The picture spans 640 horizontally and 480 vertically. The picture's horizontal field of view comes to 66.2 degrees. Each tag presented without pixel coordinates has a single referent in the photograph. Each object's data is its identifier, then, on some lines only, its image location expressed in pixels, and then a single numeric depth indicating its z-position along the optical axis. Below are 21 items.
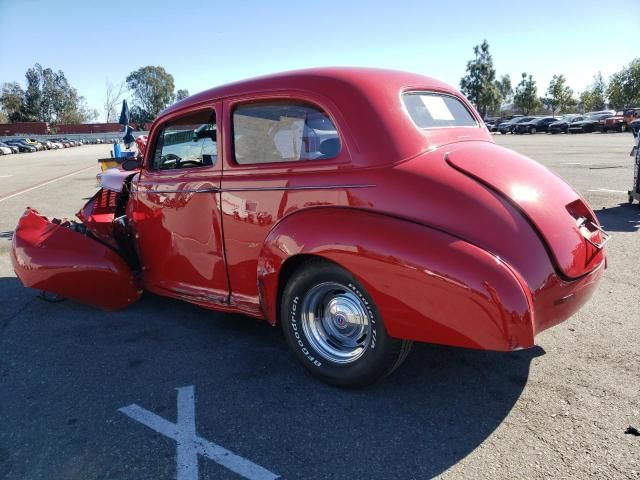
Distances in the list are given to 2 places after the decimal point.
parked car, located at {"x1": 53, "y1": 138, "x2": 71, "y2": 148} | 63.89
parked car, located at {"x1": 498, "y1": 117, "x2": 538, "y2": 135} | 47.19
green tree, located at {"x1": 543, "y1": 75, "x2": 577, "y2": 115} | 77.44
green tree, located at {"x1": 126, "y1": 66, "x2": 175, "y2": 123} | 102.53
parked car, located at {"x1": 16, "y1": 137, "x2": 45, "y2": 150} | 54.00
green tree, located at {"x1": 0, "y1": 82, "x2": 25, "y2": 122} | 100.25
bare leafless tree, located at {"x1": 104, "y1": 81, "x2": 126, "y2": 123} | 110.94
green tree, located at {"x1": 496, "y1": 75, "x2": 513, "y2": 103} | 96.45
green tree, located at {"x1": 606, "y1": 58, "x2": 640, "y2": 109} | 66.69
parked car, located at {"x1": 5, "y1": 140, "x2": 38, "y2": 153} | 51.91
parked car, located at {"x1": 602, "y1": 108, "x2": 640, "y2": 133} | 36.06
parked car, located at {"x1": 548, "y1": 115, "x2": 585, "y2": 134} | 40.41
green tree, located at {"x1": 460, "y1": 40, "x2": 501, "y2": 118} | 76.06
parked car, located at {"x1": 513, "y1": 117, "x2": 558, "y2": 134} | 44.72
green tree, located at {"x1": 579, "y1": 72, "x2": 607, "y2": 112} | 78.44
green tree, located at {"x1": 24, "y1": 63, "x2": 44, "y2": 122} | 103.38
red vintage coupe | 2.43
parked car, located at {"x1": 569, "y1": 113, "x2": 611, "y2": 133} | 38.94
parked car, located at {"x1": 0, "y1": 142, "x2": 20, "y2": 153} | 49.04
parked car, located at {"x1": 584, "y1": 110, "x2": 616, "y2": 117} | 39.98
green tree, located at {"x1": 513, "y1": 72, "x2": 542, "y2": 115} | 79.56
